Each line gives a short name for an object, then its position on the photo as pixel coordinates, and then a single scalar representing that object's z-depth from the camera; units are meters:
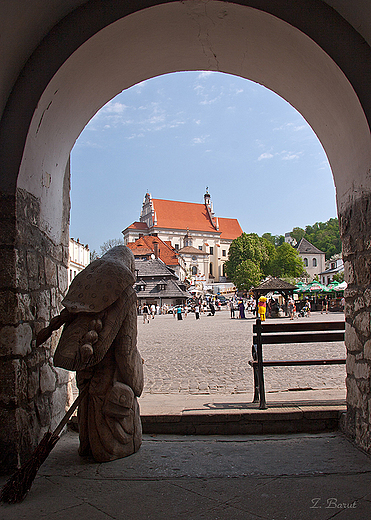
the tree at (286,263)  67.31
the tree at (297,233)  123.75
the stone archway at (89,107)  2.98
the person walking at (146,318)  30.00
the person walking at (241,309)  28.16
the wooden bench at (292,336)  4.36
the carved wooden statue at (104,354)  2.89
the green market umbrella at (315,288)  32.74
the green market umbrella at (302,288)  31.98
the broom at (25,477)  2.41
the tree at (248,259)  64.25
